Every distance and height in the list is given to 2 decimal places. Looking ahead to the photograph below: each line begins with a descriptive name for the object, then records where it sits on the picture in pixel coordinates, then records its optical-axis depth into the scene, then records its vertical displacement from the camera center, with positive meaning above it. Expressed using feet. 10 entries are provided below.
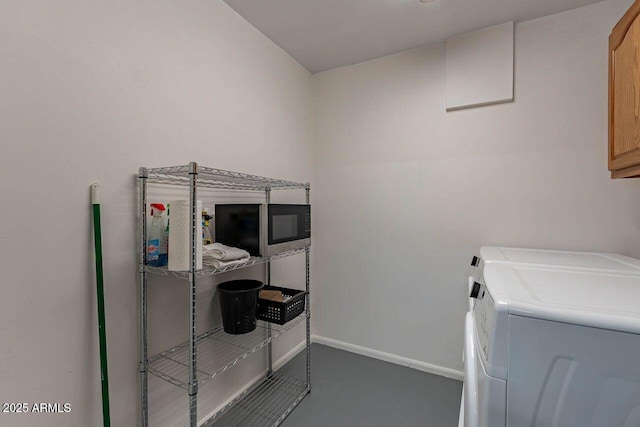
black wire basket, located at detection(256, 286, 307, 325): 5.48 -1.92
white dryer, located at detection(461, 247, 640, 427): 2.17 -1.20
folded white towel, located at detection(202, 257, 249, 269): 4.23 -0.77
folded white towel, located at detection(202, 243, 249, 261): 4.32 -0.64
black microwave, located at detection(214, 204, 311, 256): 5.12 -0.28
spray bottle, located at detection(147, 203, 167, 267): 4.27 -0.44
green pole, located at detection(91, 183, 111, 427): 3.59 -1.32
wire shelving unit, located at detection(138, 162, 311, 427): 3.84 -2.44
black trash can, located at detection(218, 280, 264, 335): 5.03 -1.73
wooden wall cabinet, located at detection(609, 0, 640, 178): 3.87 +1.65
